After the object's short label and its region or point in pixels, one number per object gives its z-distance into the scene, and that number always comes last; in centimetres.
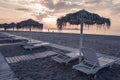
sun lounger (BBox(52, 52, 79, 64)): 659
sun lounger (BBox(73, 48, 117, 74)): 517
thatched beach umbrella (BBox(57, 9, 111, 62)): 581
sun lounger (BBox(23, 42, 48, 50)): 1072
